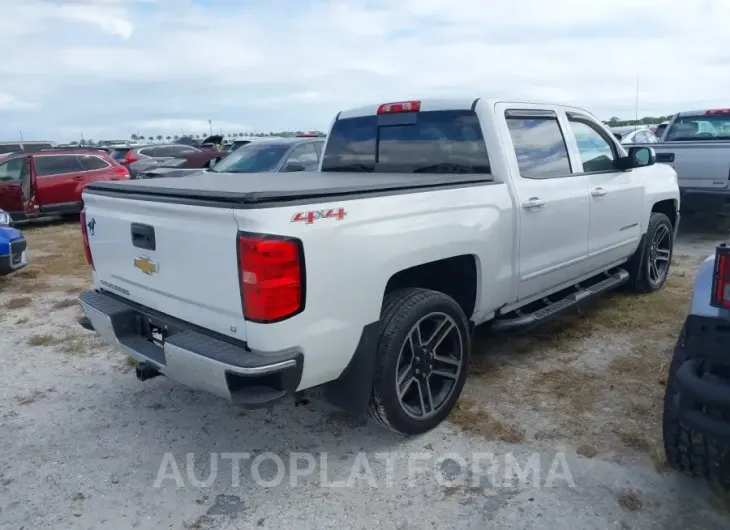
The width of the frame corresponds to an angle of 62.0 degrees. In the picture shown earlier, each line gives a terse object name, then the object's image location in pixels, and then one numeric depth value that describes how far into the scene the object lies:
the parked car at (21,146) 21.72
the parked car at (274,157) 9.33
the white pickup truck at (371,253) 2.69
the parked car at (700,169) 8.31
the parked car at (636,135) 12.82
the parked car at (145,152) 19.23
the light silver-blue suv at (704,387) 2.39
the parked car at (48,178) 11.42
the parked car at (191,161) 15.70
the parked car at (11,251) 6.86
